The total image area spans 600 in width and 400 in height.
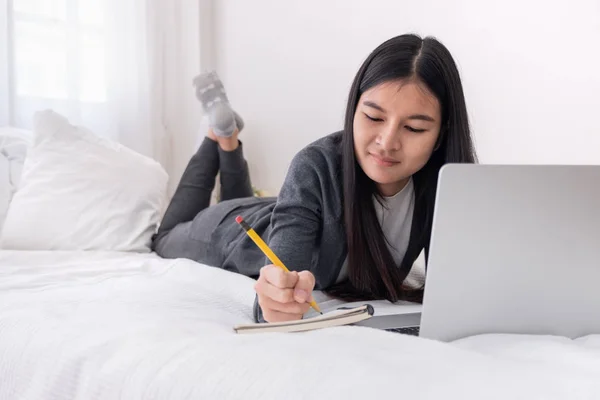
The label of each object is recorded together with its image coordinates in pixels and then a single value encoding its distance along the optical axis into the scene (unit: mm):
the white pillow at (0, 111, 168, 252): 1701
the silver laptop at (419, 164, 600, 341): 745
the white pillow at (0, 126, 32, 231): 1780
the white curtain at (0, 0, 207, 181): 2219
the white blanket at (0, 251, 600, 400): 626
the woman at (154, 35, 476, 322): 1070
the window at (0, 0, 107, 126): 2197
